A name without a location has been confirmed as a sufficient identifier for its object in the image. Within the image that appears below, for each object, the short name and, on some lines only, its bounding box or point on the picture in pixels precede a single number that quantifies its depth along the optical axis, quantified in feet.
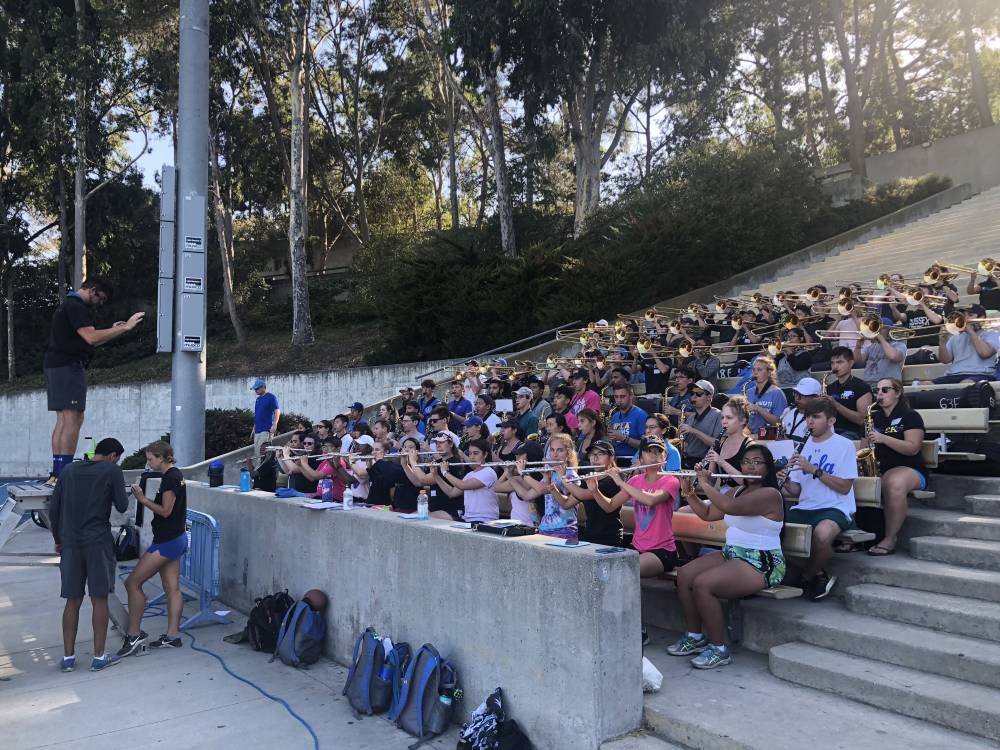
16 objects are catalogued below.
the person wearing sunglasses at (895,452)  18.54
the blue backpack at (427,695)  16.35
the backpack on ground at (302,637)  21.02
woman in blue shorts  22.76
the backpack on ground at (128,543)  35.94
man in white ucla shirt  17.35
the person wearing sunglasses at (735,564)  16.12
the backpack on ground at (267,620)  22.44
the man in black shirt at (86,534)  21.21
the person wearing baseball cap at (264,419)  44.57
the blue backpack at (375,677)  17.65
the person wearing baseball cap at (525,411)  32.42
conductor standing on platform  19.62
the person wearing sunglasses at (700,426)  23.75
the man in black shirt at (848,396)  21.81
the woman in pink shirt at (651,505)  18.29
